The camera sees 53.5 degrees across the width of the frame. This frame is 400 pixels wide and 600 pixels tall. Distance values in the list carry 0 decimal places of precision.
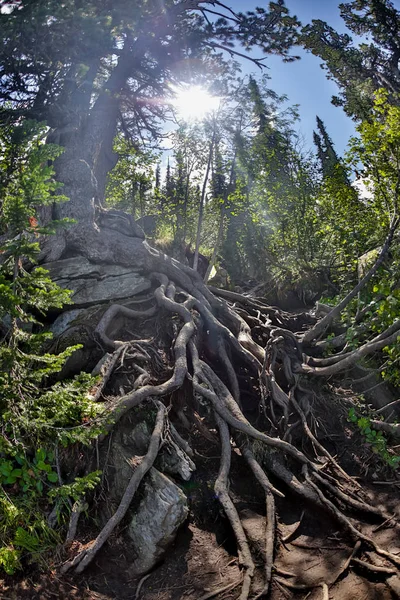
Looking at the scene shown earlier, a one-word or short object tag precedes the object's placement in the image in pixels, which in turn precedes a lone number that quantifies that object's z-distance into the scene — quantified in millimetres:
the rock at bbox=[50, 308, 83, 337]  6505
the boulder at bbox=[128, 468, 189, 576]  4176
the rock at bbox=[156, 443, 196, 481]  4980
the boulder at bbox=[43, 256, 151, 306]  7311
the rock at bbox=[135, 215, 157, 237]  16188
